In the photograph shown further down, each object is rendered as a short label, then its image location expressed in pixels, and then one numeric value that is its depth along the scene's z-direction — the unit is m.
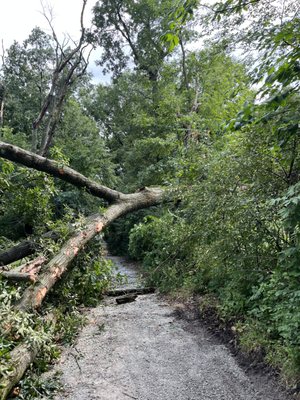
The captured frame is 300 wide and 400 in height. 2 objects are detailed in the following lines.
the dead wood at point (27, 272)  3.77
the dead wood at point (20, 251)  4.82
